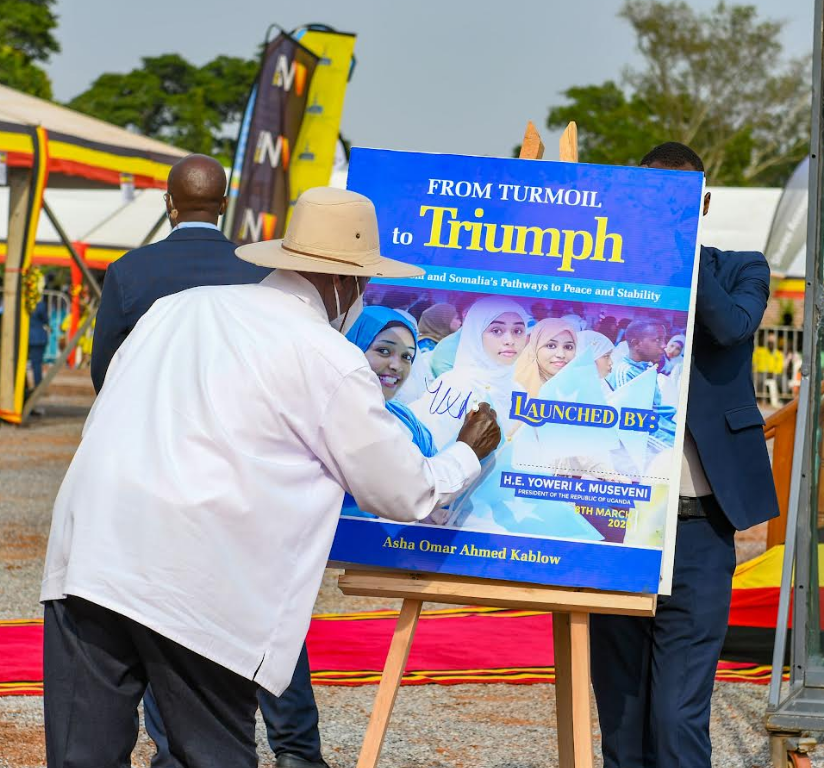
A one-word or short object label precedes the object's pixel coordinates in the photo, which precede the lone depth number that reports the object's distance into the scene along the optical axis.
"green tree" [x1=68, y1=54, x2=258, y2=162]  65.94
